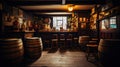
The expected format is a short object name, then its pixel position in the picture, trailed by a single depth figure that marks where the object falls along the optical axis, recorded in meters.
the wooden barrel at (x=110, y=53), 1.41
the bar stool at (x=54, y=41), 4.83
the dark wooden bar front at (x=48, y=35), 5.12
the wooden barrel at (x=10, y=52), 1.54
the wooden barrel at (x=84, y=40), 3.87
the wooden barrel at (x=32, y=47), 2.57
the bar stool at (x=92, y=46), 2.72
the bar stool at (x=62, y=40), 4.91
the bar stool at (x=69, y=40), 4.97
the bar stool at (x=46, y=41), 5.02
